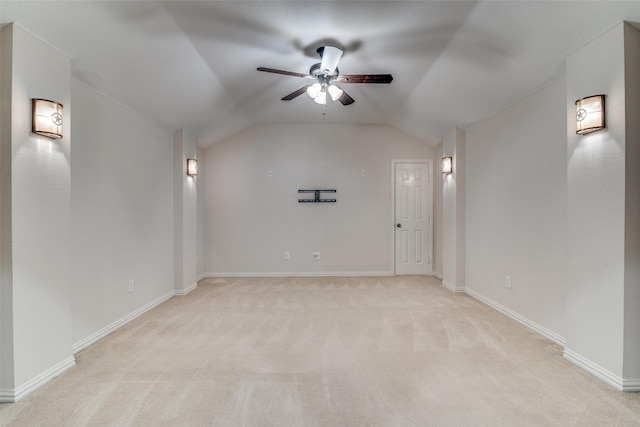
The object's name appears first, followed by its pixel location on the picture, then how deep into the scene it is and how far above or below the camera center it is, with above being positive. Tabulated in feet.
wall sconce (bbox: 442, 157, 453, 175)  15.26 +2.42
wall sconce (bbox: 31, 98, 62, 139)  6.69 +2.18
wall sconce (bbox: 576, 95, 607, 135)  6.93 +2.27
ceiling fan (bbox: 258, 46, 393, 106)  8.47 +4.02
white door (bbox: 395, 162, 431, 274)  18.03 -0.71
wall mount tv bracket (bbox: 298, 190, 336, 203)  17.89 +0.91
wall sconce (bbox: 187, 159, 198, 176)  15.06 +2.35
